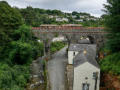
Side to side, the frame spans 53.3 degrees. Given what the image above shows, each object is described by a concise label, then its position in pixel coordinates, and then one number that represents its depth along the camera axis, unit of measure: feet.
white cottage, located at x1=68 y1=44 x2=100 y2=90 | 40.71
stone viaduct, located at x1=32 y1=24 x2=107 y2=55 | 83.76
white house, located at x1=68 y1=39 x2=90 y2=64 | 66.90
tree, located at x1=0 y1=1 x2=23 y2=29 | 63.18
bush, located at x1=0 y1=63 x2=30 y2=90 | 46.32
